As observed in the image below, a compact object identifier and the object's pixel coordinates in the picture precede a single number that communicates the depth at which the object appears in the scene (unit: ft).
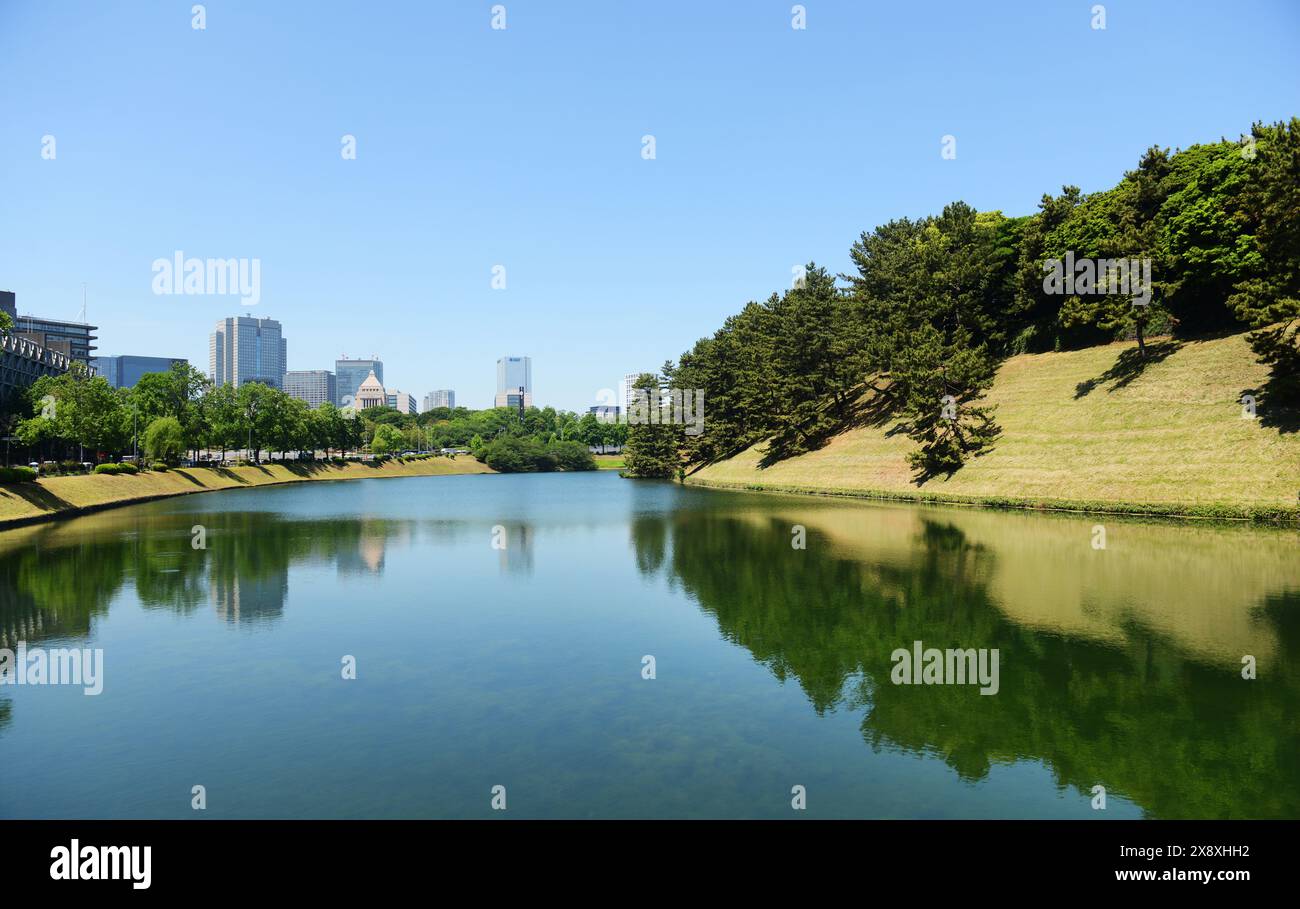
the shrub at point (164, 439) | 288.92
